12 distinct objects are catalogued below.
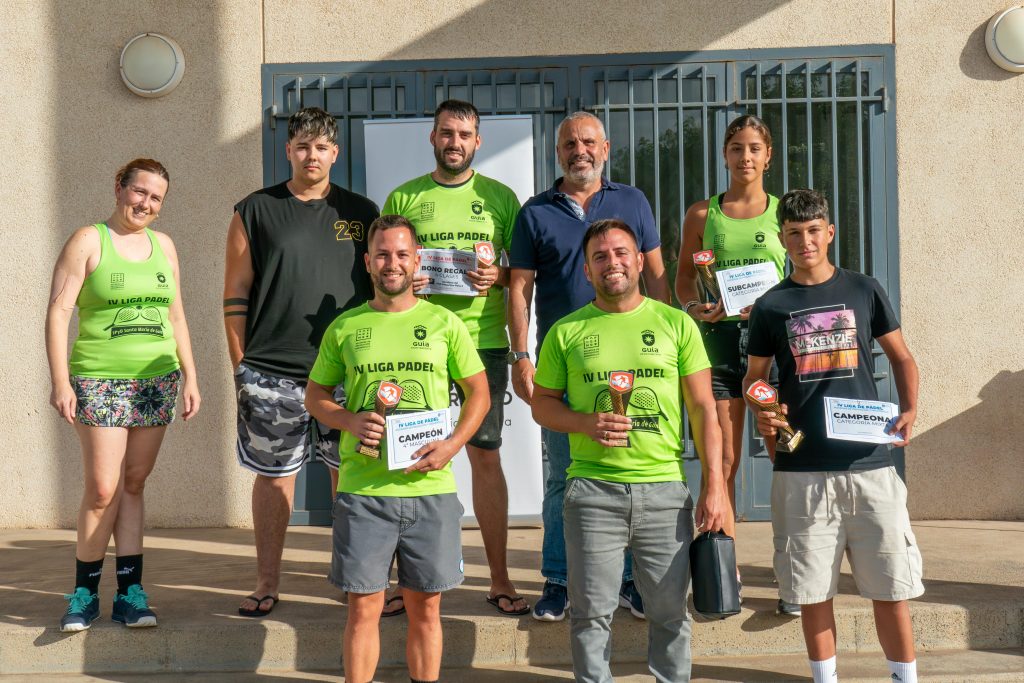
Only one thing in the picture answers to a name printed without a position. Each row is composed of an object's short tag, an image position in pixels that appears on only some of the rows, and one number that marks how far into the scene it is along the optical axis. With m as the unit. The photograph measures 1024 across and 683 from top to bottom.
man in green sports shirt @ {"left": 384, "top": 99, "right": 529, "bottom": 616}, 4.21
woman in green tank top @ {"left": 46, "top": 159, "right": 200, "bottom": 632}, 4.11
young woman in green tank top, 4.24
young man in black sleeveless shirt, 4.22
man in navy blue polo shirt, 4.12
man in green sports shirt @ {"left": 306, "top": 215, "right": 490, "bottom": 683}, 3.51
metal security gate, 6.24
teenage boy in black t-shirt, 3.53
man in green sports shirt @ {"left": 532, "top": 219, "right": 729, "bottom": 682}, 3.50
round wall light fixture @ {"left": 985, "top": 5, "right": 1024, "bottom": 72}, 6.11
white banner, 6.07
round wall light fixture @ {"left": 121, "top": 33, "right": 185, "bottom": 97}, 6.25
